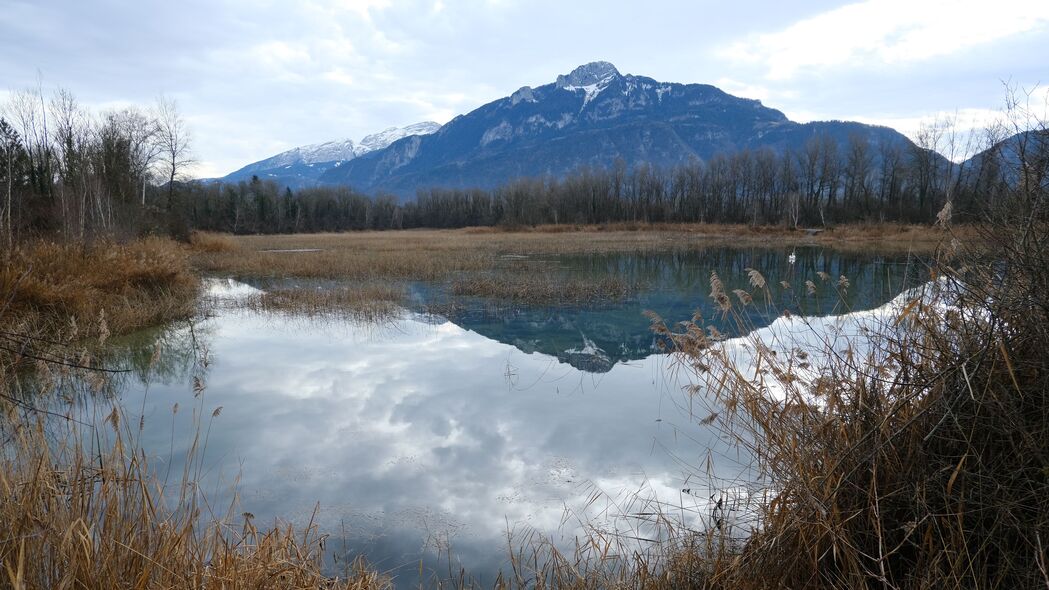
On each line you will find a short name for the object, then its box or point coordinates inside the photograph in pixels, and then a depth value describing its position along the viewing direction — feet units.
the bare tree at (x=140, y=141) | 118.32
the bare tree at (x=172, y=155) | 130.52
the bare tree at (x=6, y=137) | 78.04
